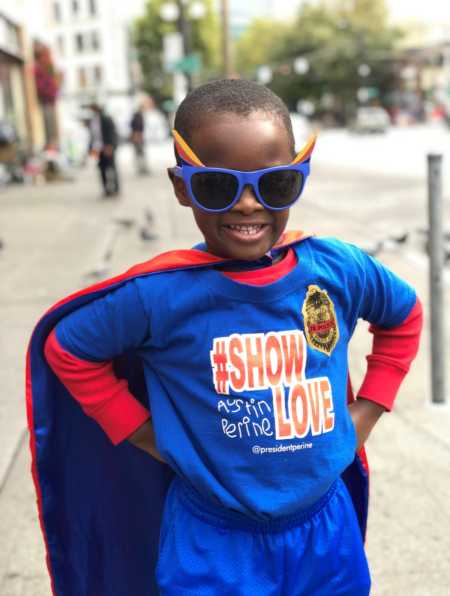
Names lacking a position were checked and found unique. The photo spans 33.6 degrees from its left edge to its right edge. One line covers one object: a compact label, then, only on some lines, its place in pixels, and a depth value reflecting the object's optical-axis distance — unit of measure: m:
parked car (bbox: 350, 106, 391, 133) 45.31
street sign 20.52
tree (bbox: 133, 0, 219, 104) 60.34
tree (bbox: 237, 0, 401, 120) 68.06
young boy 1.47
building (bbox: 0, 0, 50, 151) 18.80
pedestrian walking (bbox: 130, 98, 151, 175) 18.73
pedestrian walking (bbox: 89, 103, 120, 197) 13.86
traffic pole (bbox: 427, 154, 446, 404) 3.49
